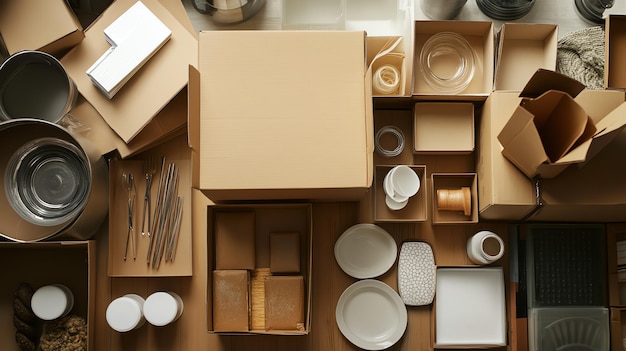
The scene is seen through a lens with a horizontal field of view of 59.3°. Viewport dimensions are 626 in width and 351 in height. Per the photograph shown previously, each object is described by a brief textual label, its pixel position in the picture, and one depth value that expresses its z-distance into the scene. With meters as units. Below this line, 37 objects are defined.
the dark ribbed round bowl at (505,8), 1.56
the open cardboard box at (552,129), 1.19
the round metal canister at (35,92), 1.46
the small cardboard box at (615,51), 1.42
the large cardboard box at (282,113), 1.22
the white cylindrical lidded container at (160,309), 1.44
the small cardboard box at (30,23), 1.43
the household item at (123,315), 1.43
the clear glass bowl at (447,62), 1.53
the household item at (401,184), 1.45
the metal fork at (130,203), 1.52
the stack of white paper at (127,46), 1.39
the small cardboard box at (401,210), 1.51
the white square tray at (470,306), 1.50
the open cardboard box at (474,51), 1.47
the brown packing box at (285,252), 1.48
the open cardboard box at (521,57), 1.52
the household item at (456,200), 1.47
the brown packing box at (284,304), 1.43
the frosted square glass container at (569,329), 1.46
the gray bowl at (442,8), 1.52
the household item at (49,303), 1.45
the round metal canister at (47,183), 1.41
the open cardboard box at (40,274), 1.53
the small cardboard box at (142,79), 1.42
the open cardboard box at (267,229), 1.45
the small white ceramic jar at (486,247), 1.45
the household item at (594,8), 1.57
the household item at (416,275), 1.50
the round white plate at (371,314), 1.50
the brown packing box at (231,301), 1.43
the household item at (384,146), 1.53
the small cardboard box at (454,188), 1.49
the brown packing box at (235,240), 1.48
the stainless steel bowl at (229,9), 1.54
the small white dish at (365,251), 1.52
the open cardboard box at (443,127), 1.51
